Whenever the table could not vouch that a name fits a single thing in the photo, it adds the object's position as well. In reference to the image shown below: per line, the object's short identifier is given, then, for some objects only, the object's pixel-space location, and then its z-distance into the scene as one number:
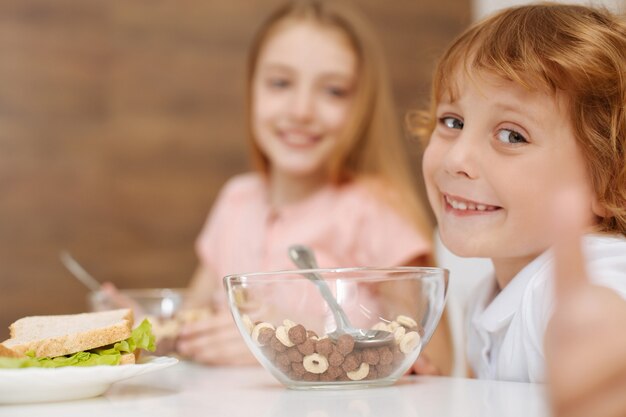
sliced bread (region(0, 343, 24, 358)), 0.92
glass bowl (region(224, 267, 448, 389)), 0.93
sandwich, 0.93
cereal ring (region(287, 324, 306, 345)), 0.93
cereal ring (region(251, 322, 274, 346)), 0.95
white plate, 0.86
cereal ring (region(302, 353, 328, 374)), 0.93
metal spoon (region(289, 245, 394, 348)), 0.93
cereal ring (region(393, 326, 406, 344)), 0.95
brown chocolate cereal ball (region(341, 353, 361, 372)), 0.93
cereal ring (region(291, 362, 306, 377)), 0.94
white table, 0.80
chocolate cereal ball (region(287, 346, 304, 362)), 0.93
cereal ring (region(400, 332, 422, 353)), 0.95
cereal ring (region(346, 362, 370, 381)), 0.94
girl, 1.89
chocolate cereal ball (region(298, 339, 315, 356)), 0.93
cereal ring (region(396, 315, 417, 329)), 0.96
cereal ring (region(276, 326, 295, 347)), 0.94
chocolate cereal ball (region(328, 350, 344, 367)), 0.92
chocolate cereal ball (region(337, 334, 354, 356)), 0.92
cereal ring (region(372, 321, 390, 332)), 0.95
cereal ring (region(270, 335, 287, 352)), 0.94
